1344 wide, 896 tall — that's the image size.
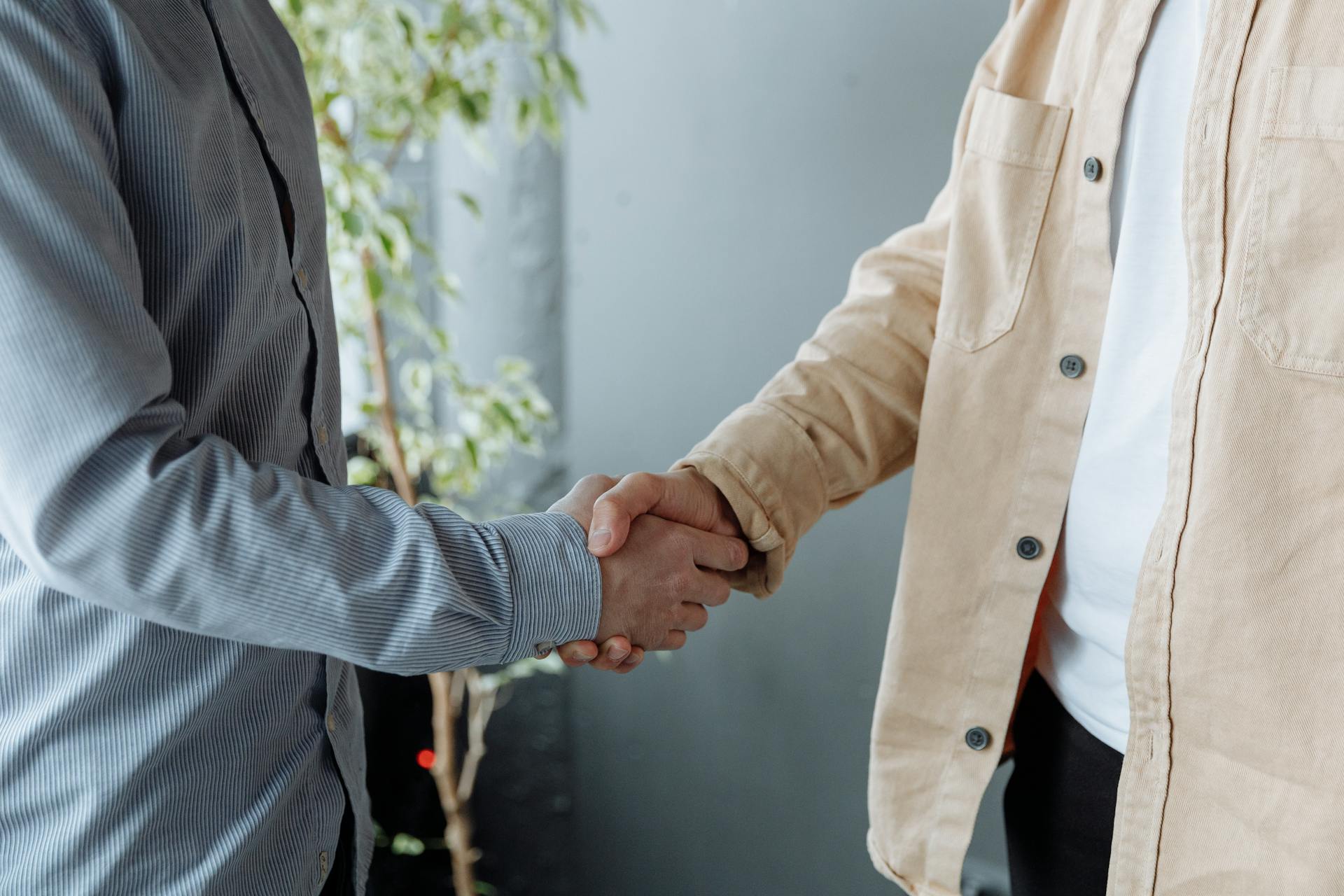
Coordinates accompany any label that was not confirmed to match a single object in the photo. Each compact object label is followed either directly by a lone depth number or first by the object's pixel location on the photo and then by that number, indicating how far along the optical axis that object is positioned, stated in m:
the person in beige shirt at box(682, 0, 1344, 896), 0.76
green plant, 1.53
